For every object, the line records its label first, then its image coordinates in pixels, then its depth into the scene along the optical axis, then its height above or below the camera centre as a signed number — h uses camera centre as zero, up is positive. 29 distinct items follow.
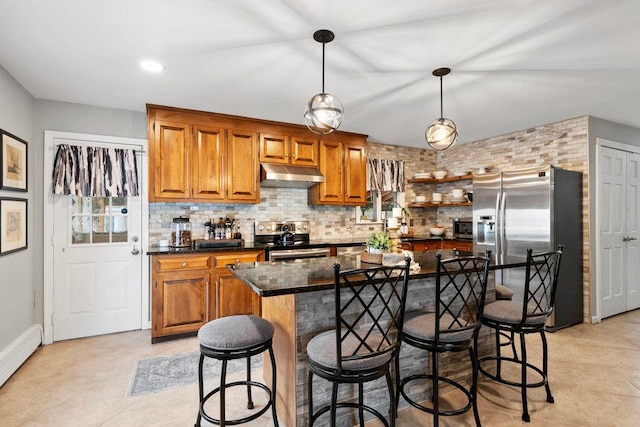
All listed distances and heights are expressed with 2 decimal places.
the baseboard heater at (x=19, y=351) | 2.64 -1.20
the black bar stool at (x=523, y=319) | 2.17 -0.71
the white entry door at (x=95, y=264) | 3.53 -0.54
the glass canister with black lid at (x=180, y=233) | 3.98 -0.21
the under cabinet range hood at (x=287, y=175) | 4.15 +0.53
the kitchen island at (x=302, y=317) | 1.87 -0.64
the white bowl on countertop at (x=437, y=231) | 5.74 -0.27
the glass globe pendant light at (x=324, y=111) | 2.18 +0.71
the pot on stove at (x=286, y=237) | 4.51 -0.30
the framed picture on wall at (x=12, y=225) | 2.68 -0.07
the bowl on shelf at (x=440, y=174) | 5.60 +0.71
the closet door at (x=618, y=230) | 4.20 -0.20
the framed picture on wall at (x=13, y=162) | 2.71 +0.48
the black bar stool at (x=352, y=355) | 1.57 -0.69
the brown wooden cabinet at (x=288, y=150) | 4.30 +0.90
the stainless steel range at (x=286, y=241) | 4.03 -0.35
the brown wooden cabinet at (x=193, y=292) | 3.44 -0.84
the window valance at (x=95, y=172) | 3.49 +0.50
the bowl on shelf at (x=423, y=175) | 5.69 +0.71
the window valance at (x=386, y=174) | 5.39 +0.69
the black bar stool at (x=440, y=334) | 1.88 -0.70
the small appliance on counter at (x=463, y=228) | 5.31 -0.21
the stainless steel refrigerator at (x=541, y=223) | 3.73 -0.09
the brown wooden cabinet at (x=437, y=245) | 5.04 -0.47
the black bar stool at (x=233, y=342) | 1.79 -0.70
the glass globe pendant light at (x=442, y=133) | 2.70 +0.69
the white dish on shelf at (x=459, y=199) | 5.42 +0.27
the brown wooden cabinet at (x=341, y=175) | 4.71 +0.61
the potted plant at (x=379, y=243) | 2.48 -0.21
